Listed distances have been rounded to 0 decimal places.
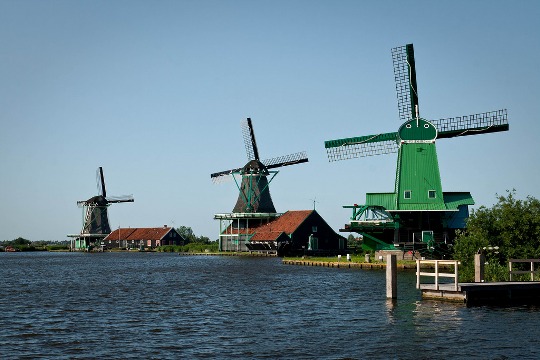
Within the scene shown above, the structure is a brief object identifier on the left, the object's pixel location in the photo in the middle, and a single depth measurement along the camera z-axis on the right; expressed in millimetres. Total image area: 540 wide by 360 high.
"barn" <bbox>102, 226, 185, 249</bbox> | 138125
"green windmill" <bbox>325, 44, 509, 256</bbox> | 58781
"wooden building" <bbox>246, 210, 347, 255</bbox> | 91312
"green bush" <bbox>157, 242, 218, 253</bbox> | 113900
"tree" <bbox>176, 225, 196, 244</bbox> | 176425
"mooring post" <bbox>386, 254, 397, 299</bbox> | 31031
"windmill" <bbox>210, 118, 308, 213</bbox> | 96062
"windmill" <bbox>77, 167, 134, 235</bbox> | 133500
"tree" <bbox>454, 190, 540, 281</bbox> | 37031
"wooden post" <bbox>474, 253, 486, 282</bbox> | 31656
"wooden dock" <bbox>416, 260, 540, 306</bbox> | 29500
